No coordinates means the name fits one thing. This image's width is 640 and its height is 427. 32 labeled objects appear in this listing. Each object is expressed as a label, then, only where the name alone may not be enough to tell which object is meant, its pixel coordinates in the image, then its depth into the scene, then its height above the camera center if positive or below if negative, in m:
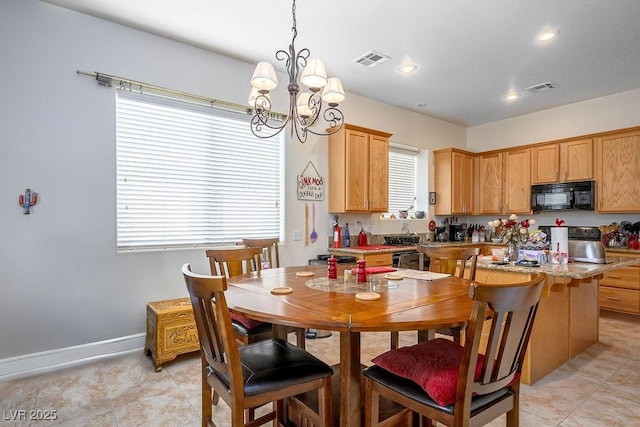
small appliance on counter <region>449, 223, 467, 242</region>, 5.72 -0.34
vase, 2.94 -0.33
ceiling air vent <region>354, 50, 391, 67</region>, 3.50 +1.63
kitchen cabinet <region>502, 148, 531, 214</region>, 5.25 +0.50
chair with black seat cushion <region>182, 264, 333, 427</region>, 1.34 -0.69
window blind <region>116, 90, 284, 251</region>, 3.09 +0.38
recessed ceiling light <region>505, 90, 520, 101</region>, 4.58 +1.62
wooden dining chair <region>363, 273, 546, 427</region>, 1.17 -0.63
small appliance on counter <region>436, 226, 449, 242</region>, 5.64 -0.35
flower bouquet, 2.90 -0.15
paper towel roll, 2.82 -0.22
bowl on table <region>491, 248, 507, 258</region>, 3.09 -0.37
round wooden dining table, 1.31 -0.42
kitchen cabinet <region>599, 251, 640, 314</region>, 4.01 -0.93
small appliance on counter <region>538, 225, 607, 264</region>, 2.89 -0.34
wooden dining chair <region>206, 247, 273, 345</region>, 2.26 -0.46
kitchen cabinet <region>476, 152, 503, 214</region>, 5.60 +0.50
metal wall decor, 2.60 +0.11
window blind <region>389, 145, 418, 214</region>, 5.31 +0.56
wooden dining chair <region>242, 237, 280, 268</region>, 3.09 -0.28
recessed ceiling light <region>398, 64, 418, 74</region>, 3.75 +1.63
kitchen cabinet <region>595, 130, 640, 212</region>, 4.27 +0.53
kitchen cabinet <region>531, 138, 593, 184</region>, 4.65 +0.73
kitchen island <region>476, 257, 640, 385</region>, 2.49 -0.79
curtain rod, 2.90 +1.15
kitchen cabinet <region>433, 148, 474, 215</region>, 5.50 +0.53
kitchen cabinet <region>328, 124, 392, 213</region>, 4.18 +0.54
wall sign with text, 4.11 +0.35
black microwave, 4.61 +0.24
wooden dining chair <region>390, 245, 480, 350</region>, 2.42 -0.35
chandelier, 2.07 +0.82
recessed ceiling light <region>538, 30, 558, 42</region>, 3.05 +1.62
